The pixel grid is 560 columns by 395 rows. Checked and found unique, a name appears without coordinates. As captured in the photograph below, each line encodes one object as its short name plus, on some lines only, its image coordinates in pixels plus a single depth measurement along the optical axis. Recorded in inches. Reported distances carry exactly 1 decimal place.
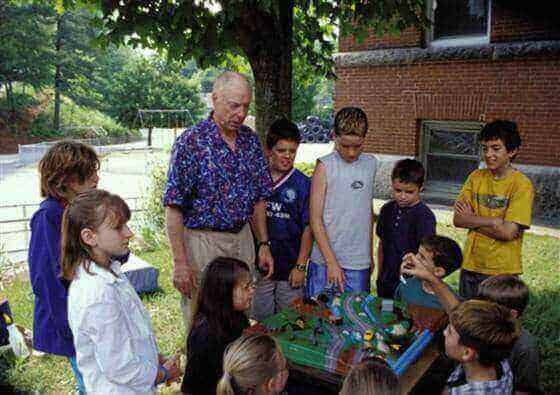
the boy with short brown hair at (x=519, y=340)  102.1
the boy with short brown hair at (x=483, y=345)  86.7
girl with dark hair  94.0
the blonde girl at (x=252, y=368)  79.7
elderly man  117.8
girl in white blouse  80.1
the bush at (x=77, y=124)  1178.0
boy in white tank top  136.2
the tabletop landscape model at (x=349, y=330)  96.0
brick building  349.4
